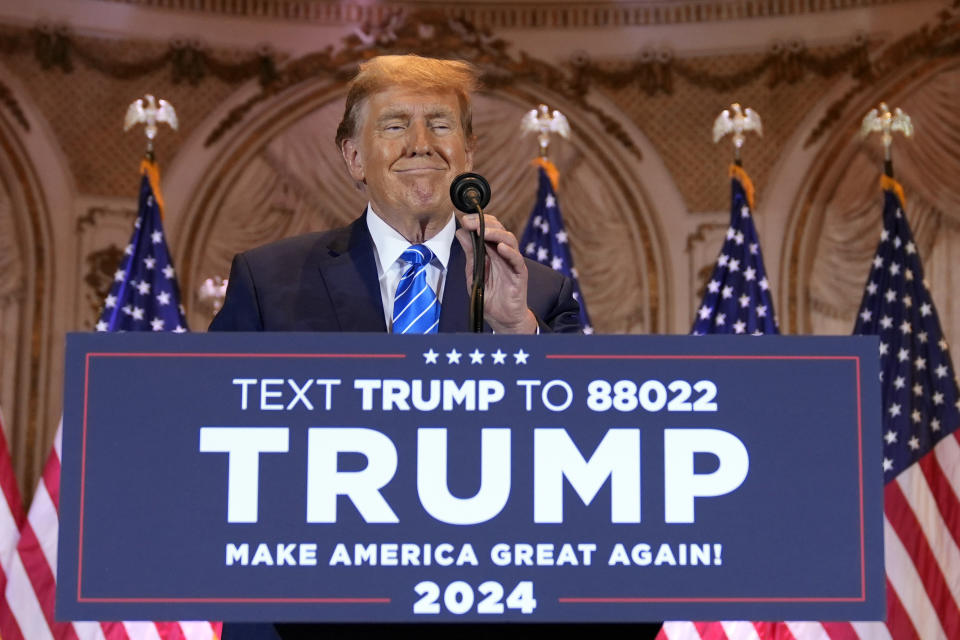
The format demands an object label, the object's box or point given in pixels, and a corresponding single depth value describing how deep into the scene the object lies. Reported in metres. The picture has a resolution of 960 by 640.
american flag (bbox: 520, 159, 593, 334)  6.83
